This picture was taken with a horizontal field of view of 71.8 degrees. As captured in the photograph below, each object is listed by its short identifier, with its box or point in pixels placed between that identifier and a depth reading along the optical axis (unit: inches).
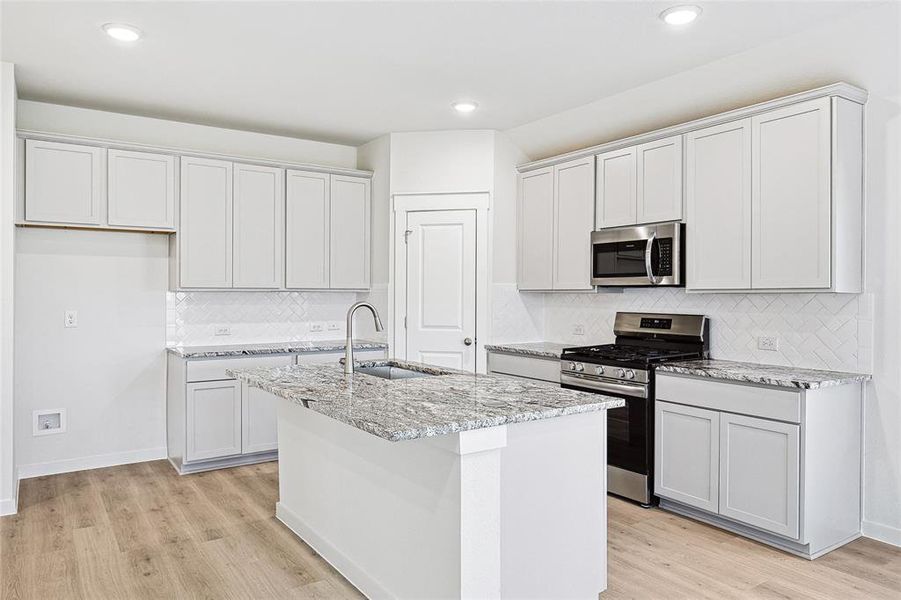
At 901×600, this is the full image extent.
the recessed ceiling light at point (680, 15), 117.1
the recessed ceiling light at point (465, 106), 174.4
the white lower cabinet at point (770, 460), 117.2
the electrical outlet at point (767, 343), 141.3
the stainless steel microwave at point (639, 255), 150.5
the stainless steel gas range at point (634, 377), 145.6
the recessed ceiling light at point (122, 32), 125.2
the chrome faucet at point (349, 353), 119.3
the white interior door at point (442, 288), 199.9
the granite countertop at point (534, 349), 173.5
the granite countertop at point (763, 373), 116.6
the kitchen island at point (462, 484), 81.4
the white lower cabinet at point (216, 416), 172.9
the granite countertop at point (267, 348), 175.8
